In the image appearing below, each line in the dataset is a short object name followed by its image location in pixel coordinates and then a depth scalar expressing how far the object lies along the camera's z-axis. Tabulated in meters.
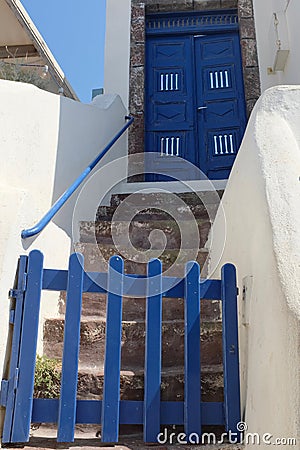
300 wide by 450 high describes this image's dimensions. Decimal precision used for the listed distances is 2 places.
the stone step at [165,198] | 4.97
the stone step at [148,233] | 4.03
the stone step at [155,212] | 4.52
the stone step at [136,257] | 3.68
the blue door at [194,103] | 5.86
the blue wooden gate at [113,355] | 2.27
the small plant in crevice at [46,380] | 2.52
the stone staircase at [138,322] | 2.60
